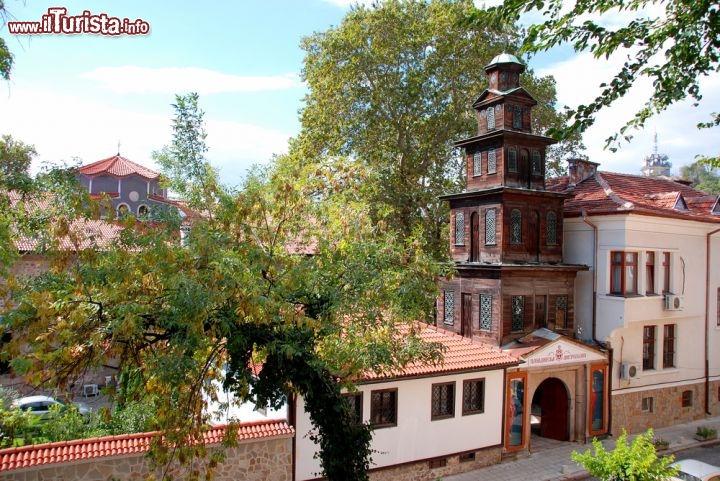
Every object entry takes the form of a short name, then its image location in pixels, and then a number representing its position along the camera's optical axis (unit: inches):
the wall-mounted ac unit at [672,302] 730.8
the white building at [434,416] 515.2
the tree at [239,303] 268.7
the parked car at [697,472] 437.7
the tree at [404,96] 894.4
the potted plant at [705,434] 711.7
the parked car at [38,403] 734.8
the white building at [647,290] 700.0
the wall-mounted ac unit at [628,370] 707.6
